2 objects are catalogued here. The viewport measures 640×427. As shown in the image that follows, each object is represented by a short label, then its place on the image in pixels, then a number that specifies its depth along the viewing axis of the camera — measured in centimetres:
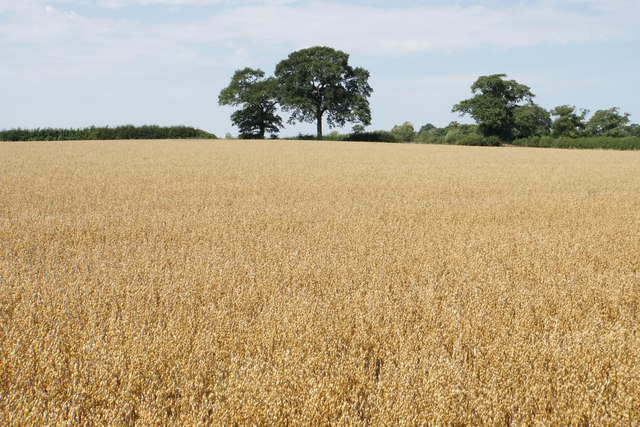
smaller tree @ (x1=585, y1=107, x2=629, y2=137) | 7850
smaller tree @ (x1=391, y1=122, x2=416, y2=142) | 10254
